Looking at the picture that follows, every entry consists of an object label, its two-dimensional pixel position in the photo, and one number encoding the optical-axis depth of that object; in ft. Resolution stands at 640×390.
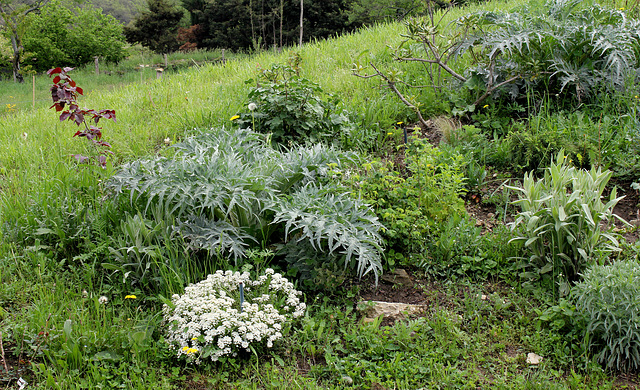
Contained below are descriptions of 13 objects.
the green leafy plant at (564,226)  8.69
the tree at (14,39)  61.17
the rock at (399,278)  9.88
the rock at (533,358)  7.69
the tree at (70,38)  89.51
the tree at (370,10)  63.05
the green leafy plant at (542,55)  13.55
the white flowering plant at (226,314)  7.56
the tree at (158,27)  103.60
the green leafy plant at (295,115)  13.44
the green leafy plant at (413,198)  10.14
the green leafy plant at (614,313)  7.20
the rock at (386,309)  8.85
